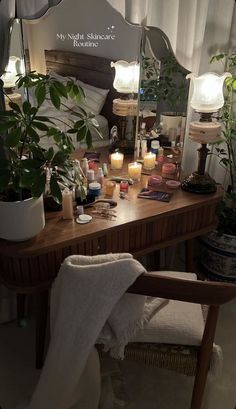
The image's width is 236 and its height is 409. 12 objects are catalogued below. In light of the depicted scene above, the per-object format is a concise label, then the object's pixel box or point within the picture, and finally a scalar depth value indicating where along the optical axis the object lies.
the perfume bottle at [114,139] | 1.88
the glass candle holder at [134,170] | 1.78
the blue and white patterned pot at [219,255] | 2.02
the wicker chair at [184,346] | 1.08
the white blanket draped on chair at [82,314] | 1.09
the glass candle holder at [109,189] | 1.65
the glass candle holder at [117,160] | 1.86
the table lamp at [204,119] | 1.58
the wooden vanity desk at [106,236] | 1.33
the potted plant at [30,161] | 1.13
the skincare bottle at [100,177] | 1.72
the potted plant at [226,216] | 1.86
